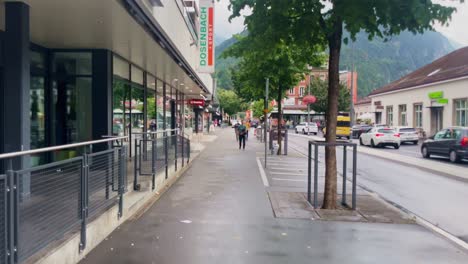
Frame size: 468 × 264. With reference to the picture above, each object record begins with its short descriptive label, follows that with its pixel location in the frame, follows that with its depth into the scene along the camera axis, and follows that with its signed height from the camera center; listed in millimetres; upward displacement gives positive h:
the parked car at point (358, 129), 47697 -656
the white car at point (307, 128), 58272 -724
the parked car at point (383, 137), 30922 -948
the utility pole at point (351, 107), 45856 +1507
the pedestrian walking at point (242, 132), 25722 -553
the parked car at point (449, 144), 19781 -902
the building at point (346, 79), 80150 +8553
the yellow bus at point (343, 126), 46469 -308
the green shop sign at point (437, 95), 39800 +2477
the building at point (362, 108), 68231 +2482
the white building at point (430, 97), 37938 +2479
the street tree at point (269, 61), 9102 +1857
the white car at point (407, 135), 35125 -849
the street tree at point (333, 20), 8070 +1847
